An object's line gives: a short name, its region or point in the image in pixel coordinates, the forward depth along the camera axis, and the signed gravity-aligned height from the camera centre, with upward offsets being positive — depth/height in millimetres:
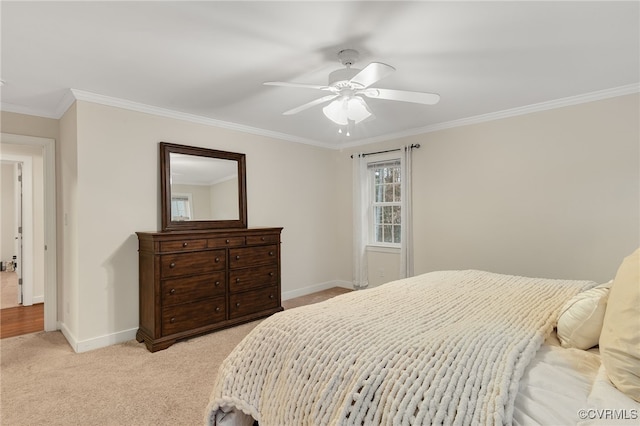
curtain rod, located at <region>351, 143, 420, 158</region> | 4429 +908
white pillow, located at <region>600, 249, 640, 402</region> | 979 -403
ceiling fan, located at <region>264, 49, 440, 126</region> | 2062 +863
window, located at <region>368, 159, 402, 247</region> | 4855 +153
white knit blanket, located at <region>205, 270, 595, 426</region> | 992 -535
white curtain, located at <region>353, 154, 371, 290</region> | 5047 -105
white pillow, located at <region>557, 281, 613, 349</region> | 1322 -460
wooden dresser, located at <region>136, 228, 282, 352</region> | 3070 -689
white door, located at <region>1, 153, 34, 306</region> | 4637 -180
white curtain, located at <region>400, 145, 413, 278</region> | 4441 -87
